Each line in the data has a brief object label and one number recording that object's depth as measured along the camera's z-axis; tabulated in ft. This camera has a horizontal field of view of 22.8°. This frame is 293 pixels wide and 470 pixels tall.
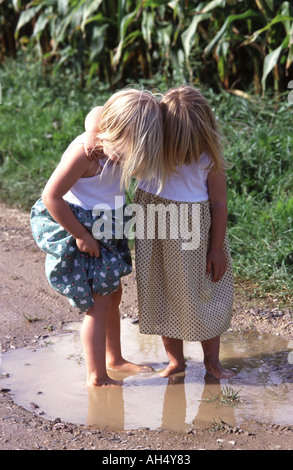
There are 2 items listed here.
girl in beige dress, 8.85
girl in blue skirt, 8.63
